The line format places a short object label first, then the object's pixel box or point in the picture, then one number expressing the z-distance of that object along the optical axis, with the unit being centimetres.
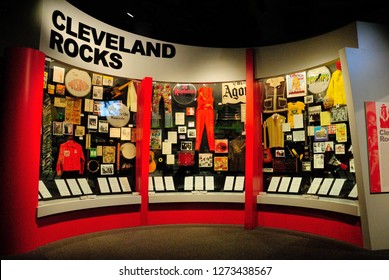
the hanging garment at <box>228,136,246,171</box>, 580
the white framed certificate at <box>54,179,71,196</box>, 462
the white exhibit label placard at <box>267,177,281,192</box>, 543
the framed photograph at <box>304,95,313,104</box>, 522
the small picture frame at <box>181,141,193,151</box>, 593
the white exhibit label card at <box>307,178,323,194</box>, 494
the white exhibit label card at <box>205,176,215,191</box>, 573
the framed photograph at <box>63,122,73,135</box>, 485
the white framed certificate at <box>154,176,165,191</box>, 564
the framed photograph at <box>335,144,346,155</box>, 475
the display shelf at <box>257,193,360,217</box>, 421
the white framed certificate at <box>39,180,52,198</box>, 433
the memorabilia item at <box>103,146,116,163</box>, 538
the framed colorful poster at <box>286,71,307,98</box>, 530
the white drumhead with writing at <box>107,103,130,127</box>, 545
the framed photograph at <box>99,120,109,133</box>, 534
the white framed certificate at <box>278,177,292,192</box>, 530
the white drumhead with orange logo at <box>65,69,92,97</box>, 489
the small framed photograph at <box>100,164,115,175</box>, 534
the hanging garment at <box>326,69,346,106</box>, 473
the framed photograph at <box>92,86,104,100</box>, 529
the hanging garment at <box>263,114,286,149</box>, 551
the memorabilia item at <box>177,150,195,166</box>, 590
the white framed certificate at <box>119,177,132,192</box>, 544
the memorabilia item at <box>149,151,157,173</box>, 575
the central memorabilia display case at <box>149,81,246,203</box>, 580
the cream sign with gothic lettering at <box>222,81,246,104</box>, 581
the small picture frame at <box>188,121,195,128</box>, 596
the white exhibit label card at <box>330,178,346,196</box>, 465
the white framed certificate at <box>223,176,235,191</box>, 567
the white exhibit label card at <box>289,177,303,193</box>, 519
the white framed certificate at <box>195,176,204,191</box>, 574
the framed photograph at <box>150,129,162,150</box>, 582
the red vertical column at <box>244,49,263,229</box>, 527
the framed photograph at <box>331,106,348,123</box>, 473
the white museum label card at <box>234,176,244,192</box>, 560
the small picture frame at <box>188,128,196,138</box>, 595
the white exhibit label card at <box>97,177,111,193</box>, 520
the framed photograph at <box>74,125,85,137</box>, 502
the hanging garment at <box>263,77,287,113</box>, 555
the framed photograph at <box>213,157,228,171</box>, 587
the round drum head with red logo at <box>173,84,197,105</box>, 595
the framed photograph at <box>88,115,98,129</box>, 521
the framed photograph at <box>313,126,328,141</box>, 498
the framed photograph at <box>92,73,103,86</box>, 525
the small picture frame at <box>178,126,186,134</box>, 595
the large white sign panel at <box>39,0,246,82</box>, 447
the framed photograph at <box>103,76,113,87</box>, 538
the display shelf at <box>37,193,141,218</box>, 412
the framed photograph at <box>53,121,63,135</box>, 470
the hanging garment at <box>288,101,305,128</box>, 534
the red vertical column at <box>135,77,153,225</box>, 543
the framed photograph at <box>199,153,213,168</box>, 591
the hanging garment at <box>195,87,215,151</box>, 591
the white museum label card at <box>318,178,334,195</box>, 479
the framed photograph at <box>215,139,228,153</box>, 589
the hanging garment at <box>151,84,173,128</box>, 582
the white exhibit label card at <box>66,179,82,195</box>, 477
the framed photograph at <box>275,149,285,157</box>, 548
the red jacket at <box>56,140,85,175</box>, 478
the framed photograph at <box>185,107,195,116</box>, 598
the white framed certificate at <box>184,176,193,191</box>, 575
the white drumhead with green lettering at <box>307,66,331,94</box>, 498
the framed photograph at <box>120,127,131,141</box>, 555
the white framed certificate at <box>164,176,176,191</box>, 569
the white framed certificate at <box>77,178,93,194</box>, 495
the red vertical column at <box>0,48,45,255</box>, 367
